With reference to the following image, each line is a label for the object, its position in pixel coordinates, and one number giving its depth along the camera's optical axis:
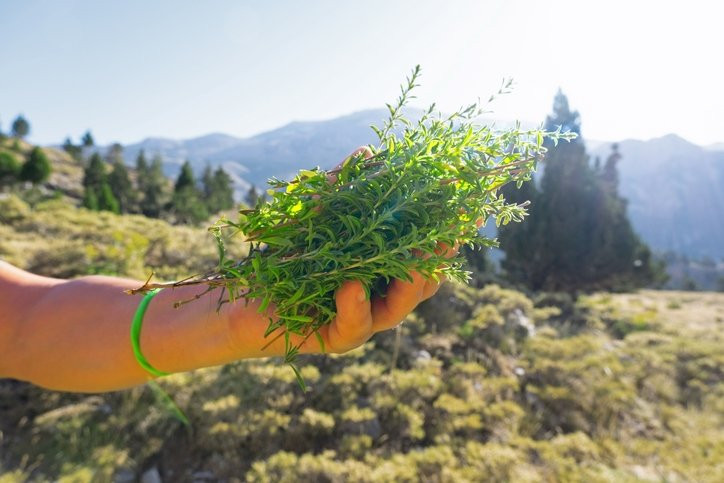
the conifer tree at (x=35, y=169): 33.81
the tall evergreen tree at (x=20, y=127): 58.69
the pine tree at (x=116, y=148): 55.53
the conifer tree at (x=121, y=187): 37.59
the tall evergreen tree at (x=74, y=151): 59.38
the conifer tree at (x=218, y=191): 42.06
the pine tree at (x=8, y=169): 32.62
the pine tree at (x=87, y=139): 64.46
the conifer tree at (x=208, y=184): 45.34
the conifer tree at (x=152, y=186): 38.03
